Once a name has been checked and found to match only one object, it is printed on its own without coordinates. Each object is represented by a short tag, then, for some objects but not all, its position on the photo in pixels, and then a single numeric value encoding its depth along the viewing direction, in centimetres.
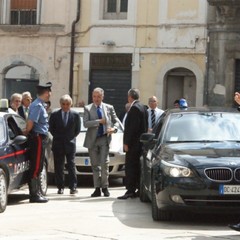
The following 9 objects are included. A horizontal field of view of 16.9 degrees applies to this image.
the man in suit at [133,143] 1391
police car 1204
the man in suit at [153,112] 1678
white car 1625
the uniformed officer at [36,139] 1320
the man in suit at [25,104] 1684
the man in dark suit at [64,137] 1456
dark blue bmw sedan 1034
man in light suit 1418
